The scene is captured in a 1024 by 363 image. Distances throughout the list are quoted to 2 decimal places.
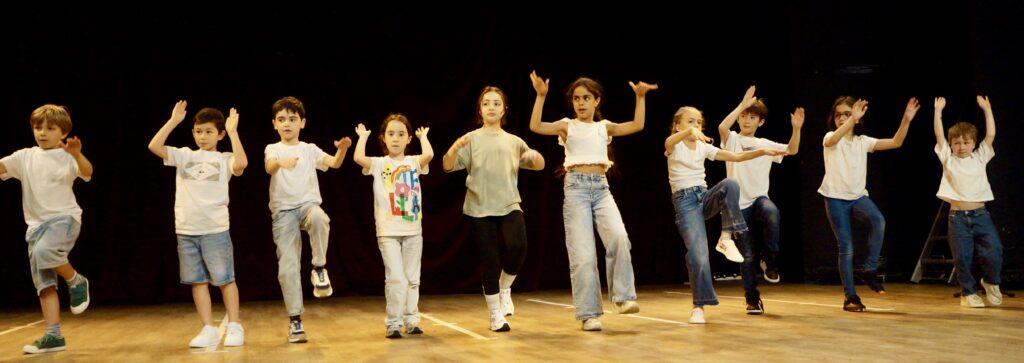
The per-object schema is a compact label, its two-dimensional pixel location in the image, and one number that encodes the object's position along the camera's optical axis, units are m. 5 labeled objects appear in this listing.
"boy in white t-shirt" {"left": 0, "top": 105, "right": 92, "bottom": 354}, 4.05
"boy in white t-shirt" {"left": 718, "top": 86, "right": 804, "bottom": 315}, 5.17
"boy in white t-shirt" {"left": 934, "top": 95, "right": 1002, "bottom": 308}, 5.65
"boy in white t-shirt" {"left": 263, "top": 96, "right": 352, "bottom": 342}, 4.19
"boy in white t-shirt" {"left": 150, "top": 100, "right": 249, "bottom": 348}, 4.07
